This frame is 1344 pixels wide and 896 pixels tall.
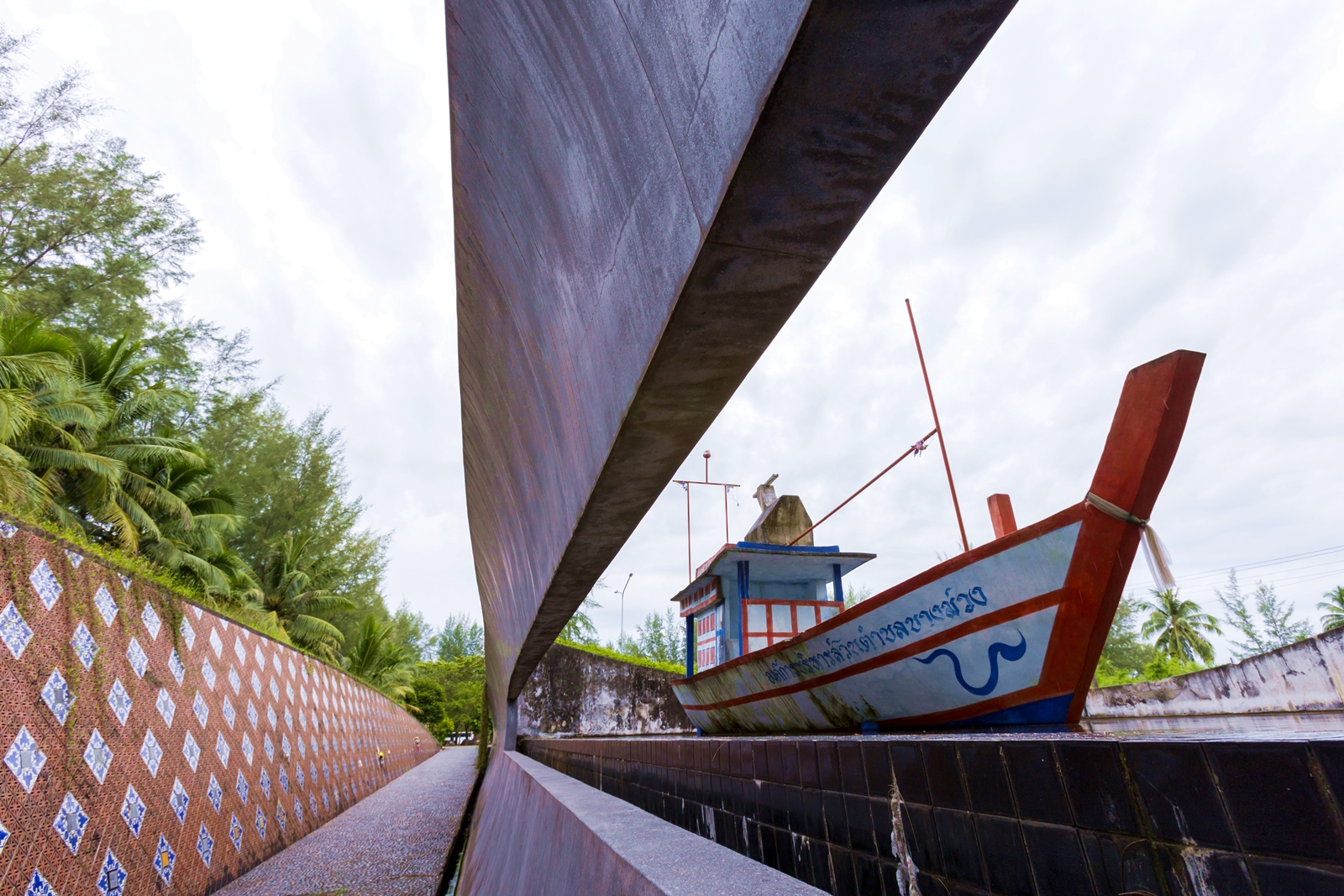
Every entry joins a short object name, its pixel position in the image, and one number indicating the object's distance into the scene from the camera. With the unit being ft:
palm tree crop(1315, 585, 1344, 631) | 119.34
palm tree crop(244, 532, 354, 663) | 86.33
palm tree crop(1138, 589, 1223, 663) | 123.65
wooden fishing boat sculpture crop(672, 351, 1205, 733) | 12.44
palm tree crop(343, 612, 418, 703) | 93.20
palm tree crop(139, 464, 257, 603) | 59.47
